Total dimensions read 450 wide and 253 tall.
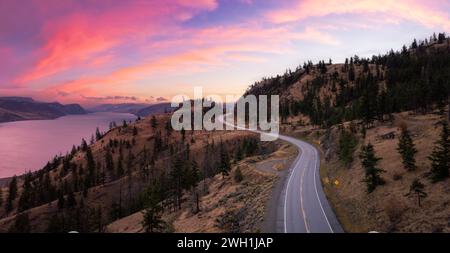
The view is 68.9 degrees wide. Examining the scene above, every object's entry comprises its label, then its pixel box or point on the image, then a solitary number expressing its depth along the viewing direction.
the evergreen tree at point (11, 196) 180.50
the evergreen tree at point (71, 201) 160.62
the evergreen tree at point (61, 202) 157.38
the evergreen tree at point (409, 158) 42.78
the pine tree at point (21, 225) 123.05
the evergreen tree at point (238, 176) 76.25
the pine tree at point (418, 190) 33.72
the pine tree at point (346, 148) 60.59
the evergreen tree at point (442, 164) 37.00
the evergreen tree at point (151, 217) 57.09
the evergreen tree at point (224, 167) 86.75
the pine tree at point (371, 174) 43.12
